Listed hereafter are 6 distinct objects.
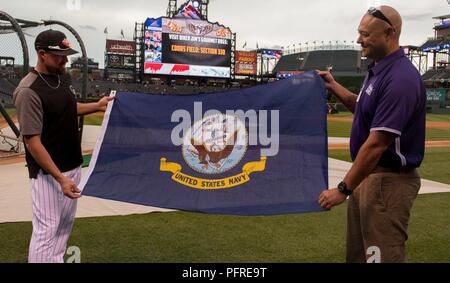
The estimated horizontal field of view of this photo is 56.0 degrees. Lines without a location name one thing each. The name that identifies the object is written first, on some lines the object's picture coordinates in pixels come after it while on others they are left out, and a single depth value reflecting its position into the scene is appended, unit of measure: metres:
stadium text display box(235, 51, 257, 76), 70.19
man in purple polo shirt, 2.45
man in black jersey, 2.88
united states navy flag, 3.49
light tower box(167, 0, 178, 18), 65.53
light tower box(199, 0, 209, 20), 61.39
